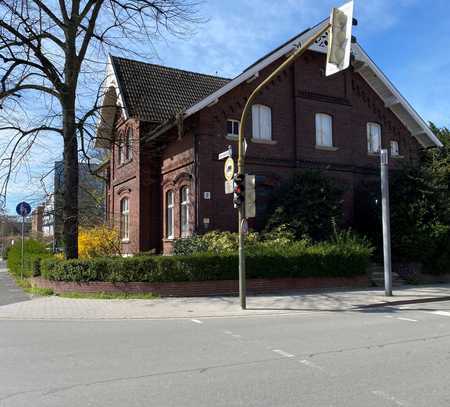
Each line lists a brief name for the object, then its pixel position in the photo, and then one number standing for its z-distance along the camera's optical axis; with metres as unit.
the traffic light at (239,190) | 12.95
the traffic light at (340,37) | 9.20
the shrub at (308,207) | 19.05
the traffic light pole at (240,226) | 12.88
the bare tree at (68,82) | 17.75
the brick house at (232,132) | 20.45
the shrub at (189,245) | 18.12
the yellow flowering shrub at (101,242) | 22.00
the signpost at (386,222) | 14.98
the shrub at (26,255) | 22.75
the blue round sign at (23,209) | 19.00
